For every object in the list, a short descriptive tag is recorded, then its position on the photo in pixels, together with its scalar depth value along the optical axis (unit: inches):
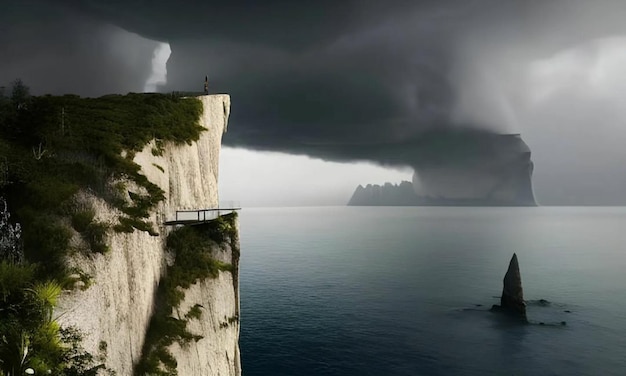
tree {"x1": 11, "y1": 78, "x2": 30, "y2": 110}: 1258.6
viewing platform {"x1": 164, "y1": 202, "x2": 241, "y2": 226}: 1164.2
